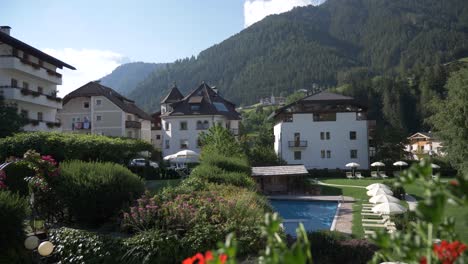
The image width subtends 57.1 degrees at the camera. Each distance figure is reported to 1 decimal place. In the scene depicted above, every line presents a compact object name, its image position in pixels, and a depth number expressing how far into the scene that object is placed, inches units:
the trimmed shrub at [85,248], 377.7
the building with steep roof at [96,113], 2081.7
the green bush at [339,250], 447.2
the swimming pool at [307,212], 878.3
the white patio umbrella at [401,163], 1784.7
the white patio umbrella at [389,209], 714.8
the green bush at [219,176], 781.9
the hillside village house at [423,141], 3521.2
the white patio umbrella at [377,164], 1790.7
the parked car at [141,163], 1528.5
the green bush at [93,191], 458.0
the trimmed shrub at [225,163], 896.9
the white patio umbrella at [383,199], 763.0
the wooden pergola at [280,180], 1337.4
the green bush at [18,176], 573.6
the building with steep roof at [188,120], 2178.9
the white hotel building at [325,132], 1991.9
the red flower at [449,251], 80.4
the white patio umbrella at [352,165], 1753.9
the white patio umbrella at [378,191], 876.0
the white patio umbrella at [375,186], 961.2
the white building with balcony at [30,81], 1266.0
